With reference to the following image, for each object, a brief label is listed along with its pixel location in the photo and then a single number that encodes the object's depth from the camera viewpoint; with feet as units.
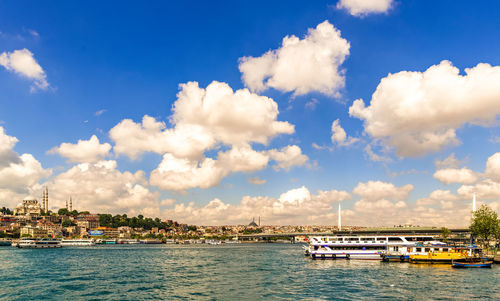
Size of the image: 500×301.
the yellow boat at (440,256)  246.06
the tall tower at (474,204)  353.10
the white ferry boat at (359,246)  300.20
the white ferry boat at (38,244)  626.23
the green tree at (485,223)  313.53
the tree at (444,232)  561.43
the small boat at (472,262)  228.22
